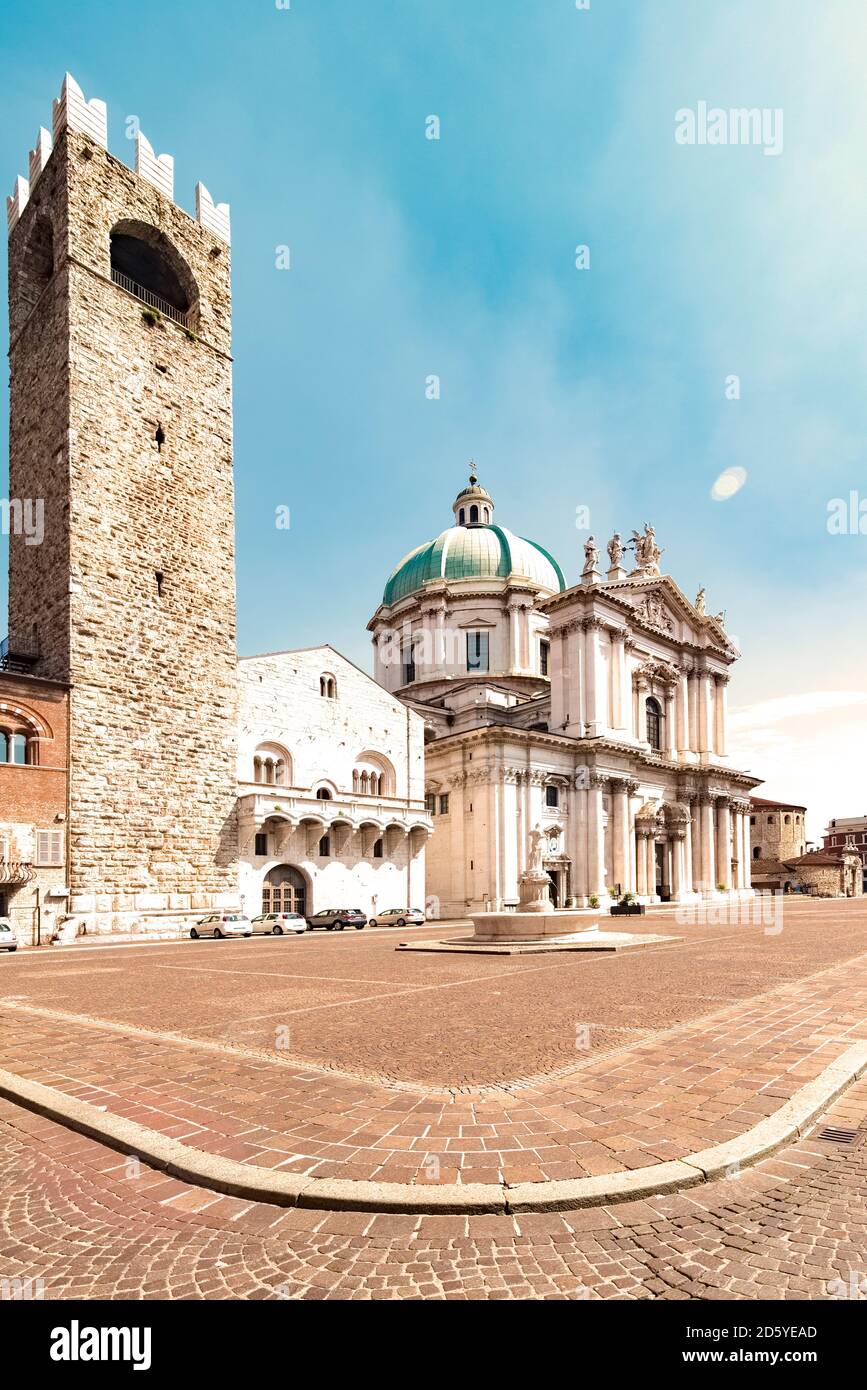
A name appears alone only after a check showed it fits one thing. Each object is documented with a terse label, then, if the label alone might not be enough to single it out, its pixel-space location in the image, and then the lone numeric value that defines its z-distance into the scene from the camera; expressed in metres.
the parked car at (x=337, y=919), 35.97
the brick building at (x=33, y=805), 26.47
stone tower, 29.81
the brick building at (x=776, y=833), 101.12
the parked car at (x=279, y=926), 32.72
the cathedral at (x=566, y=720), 47.66
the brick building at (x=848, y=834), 122.62
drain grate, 5.23
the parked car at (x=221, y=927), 30.61
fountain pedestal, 21.59
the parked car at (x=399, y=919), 38.78
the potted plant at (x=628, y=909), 43.47
